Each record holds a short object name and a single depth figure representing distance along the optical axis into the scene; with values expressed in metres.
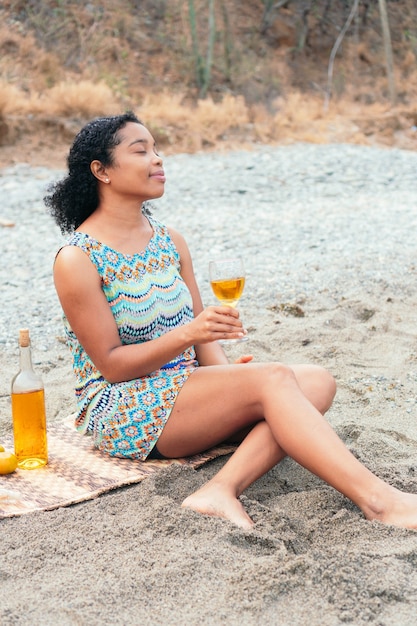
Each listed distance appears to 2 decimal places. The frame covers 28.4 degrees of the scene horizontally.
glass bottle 3.40
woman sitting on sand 3.05
